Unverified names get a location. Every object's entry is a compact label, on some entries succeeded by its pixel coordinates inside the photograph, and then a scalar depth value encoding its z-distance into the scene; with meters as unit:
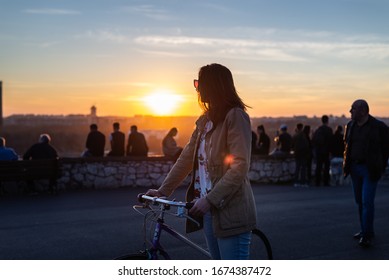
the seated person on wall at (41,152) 15.45
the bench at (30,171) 14.33
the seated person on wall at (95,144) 17.28
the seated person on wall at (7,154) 14.98
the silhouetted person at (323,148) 18.06
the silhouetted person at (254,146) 19.01
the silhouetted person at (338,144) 18.80
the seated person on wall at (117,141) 17.52
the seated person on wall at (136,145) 17.67
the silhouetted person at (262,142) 19.28
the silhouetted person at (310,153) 18.38
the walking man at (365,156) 8.80
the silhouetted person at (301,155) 17.73
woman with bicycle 4.07
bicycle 4.28
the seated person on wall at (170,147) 16.96
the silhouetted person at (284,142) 19.28
